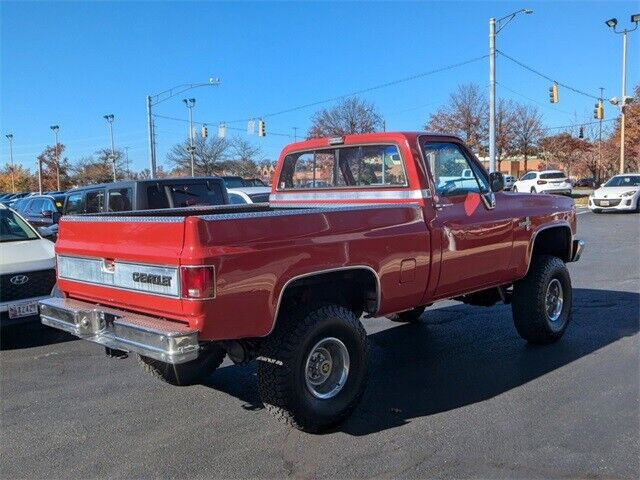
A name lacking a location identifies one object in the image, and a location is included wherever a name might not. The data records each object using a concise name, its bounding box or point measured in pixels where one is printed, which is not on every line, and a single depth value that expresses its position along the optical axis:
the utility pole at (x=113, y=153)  59.06
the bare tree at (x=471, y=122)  46.19
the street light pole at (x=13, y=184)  71.63
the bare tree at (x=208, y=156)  63.06
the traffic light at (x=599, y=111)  32.59
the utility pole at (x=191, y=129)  42.91
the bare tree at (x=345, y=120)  47.19
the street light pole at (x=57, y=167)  65.06
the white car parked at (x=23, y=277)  6.37
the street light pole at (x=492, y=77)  24.34
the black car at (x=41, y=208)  13.98
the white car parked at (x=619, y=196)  22.80
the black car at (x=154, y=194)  8.70
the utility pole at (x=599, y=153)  56.69
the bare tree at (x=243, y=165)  61.72
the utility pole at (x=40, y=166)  58.02
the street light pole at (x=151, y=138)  33.72
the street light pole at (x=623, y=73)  32.70
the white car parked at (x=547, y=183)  33.44
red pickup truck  3.54
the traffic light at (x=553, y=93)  28.58
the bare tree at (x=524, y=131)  51.66
